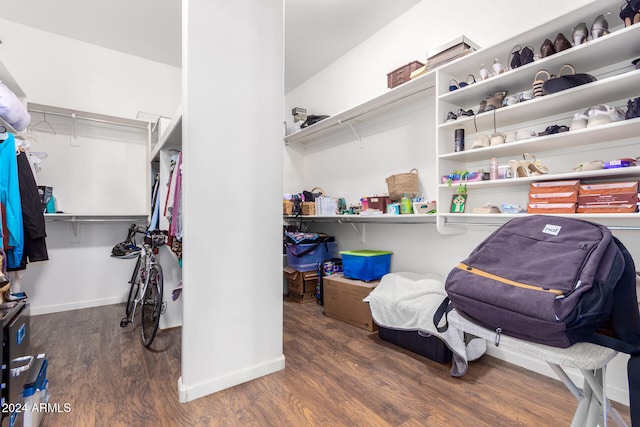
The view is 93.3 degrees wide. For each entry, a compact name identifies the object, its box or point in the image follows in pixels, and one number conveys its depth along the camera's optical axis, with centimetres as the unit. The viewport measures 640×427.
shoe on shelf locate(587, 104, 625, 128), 154
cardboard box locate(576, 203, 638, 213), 148
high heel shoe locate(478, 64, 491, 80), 200
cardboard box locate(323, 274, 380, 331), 270
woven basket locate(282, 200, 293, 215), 380
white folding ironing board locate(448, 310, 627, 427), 80
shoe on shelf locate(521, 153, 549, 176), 183
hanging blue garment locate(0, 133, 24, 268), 175
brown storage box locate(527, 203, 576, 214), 166
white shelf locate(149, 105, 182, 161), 206
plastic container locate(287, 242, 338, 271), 353
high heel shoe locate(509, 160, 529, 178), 188
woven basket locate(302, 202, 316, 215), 364
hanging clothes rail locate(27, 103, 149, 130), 300
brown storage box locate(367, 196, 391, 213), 287
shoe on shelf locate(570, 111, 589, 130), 164
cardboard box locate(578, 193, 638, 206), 148
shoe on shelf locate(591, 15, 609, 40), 155
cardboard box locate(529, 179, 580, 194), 167
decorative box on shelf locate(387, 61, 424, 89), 253
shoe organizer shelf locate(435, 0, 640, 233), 156
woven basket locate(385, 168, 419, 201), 268
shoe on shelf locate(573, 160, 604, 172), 159
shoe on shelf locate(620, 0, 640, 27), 141
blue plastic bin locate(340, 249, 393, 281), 287
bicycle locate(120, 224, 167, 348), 237
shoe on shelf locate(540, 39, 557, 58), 172
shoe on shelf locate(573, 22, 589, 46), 161
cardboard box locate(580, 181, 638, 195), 149
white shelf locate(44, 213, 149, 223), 294
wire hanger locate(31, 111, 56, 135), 312
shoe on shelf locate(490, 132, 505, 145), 197
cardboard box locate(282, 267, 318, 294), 354
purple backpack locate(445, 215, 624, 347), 83
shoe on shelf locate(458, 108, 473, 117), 214
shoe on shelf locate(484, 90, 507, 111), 198
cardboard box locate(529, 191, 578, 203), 166
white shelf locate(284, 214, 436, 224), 260
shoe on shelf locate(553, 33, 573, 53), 168
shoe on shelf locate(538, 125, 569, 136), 174
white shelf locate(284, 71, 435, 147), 254
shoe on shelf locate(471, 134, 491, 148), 204
